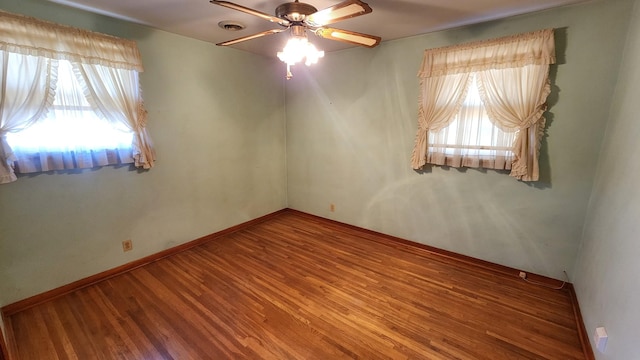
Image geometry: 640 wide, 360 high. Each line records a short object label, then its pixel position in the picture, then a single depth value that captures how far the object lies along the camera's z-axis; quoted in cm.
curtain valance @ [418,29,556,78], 216
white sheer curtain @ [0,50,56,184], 187
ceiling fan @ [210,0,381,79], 157
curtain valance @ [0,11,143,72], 185
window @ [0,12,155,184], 190
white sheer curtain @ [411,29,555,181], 221
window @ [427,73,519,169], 246
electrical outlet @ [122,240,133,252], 264
